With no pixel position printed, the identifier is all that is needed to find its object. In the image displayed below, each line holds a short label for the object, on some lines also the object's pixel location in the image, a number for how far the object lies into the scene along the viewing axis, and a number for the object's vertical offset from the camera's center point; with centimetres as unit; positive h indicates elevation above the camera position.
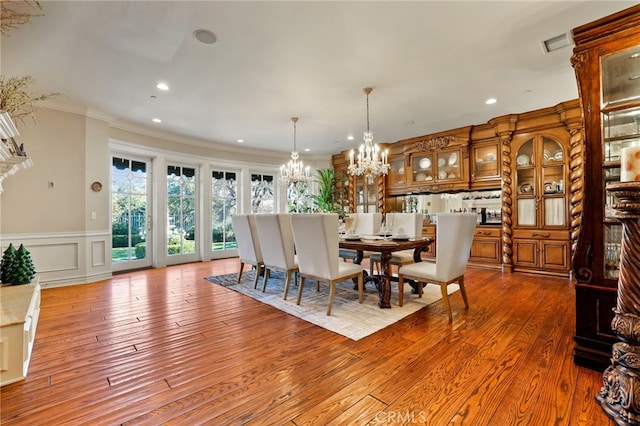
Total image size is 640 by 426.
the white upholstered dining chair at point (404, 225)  367 -18
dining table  297 -37
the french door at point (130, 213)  518 +9
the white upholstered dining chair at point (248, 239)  392 -34
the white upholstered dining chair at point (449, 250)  274 -37
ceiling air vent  260 +162
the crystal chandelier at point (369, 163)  383 +70
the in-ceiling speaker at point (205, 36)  248 +163
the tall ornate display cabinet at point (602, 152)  191 +41
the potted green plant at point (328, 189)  721 +68
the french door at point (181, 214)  593 +6
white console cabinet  176 -78
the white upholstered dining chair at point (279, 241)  334 -31
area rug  265 -103
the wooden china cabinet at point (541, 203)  450 +15
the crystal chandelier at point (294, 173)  472 +72
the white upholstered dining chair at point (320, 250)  280 -36
